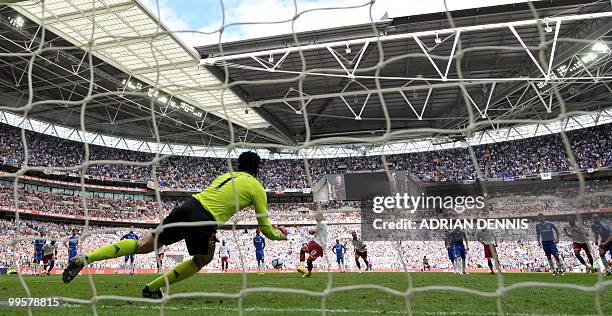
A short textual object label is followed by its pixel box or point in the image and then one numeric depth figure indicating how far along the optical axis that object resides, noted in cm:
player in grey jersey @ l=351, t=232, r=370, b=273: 1505
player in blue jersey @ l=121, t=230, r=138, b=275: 1419
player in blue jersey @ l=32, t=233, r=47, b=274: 1775
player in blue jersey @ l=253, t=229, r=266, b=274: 1648
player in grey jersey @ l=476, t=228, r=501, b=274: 1350
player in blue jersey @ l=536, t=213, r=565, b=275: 1176
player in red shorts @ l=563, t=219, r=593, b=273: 1124
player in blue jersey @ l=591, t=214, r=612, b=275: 1012
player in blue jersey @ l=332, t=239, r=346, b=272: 1684
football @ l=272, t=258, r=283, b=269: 1297
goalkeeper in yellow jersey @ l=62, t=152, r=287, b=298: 425
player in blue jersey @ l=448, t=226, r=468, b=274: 1338
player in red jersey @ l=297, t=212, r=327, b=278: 1130
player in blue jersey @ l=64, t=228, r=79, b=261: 1723
